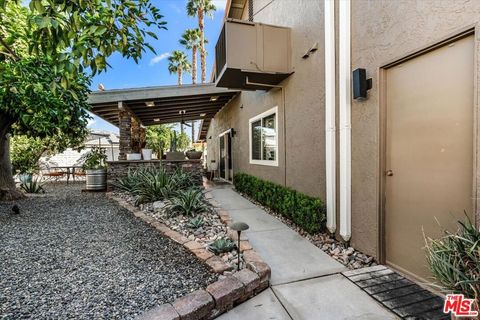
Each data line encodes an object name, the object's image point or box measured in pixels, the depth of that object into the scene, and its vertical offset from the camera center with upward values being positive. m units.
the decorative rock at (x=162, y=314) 1.98 -1.29
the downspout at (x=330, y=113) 3.84 +0.61
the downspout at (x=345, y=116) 3.56 +0.52
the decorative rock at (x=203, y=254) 3.16 -1.30
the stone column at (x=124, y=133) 9.07 +0.83
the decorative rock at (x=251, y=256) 2.96 -1.27
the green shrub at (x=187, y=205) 4.96 -1.02
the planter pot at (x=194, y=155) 9.79 -0.01
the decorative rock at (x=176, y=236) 3.76 -1.28
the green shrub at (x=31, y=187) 8.70 -1.03
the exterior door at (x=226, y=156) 11.30 -0.10
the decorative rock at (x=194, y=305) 2.07 -1.30
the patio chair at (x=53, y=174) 11.94 -0.83
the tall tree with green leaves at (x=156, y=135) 16.75 +1.54
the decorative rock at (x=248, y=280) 2.51 -1.30
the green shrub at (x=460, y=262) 1.77 -0.86
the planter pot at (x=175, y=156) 9.34 -0.03
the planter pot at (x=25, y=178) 9.11 -0.75
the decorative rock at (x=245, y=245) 3.36 -1.27
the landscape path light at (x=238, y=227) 2.84 -0.84
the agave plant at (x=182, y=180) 7.13 -0.75
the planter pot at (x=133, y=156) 8.65 -0.01
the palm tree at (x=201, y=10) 19.03 +11.31
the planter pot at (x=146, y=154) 9.09 +0.06
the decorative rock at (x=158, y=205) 5.51 -1.13
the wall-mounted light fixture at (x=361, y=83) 3.23 +0.88
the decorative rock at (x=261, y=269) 2.67 -1.27
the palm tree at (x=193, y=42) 20.58 +9.59
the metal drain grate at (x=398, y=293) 2.21 -1.43
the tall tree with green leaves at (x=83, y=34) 1.62 +0.92
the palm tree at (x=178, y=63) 23.50 +8.74
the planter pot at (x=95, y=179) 9.01 -0.81
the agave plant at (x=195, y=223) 4.25 -1.18
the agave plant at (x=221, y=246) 3.35 -1.25
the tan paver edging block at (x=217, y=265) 2.89 -1.32
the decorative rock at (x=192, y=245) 3.48 -1.29
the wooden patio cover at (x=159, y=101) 8.56 +2.10
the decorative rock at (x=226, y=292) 2.29 -1.30
